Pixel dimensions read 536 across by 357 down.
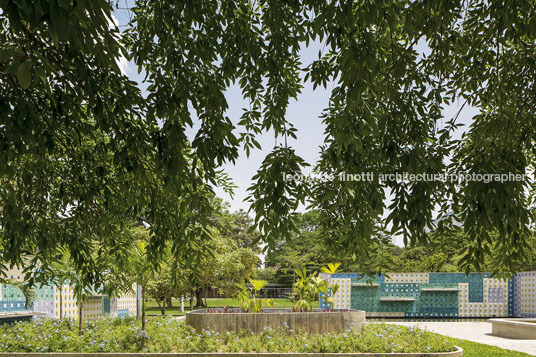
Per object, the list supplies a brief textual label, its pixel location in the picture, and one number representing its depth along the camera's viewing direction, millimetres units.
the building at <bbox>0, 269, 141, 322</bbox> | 12117
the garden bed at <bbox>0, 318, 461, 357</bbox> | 7574
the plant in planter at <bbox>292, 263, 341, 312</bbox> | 9781
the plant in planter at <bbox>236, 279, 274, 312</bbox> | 9281
